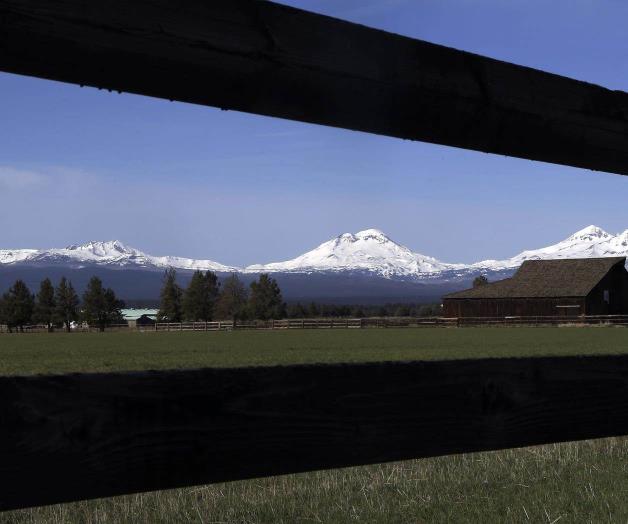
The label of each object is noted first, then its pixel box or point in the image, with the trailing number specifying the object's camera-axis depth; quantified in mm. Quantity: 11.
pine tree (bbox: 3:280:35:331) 146750
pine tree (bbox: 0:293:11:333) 146125
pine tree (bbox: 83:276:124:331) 149000
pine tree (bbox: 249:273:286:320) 152000
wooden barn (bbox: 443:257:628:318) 80062
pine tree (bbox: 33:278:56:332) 156750
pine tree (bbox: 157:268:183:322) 141750
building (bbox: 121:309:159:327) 190475
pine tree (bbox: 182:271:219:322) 141625
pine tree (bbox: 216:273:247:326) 159750
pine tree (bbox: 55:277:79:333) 158000
